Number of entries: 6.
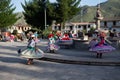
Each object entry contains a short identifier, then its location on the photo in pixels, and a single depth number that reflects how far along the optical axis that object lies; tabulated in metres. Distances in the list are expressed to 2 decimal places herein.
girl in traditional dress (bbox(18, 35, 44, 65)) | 6.35
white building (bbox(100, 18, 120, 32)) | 38.13
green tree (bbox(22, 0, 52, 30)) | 24.71
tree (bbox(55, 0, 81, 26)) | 23.76
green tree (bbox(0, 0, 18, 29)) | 25.07
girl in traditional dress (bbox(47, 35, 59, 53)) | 8.80
